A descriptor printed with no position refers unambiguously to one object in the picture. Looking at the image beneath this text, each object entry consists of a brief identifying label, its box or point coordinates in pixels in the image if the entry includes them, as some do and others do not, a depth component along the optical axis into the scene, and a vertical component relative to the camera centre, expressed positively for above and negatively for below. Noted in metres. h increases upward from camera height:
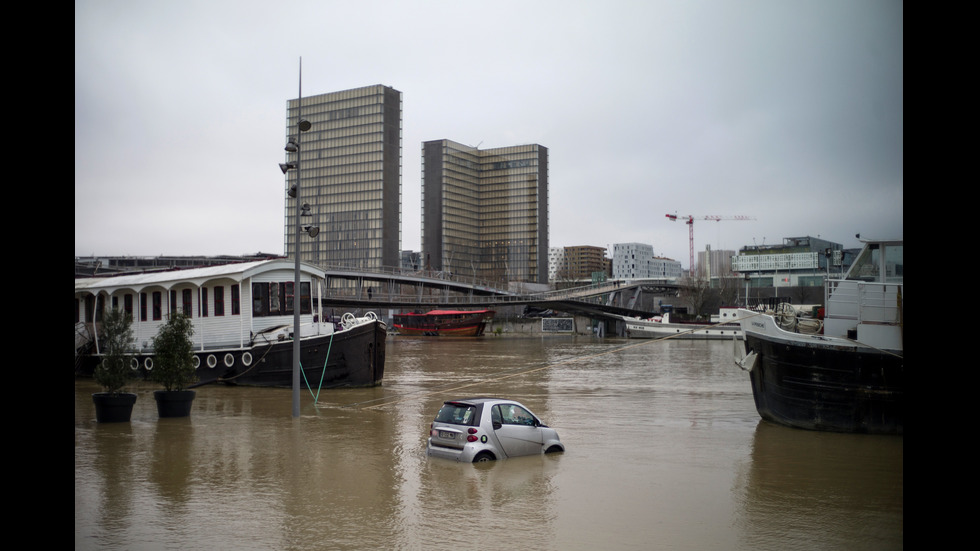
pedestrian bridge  82.62 -1.13
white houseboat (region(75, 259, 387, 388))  25.47 -1.51
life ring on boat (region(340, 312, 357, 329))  25.93 -1.23
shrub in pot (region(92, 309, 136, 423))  16.64 -1.97
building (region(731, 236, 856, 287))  102.69 +4.20
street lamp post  17.79 +0.66
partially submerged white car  12.44 -2.53
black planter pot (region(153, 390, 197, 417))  18.22 -2.90
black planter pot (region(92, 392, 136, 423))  17.12 -2.85
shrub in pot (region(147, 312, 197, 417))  17.57 -1.95
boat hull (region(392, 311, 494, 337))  96.00 -4.98
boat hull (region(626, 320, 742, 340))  75.19 -4.63
